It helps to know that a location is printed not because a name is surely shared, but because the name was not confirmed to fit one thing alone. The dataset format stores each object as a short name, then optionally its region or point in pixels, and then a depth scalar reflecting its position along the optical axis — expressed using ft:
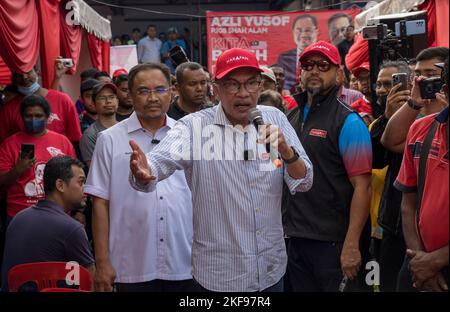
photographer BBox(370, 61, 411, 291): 13.29
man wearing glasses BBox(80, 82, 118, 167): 18.43
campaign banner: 37.17
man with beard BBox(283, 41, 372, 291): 12.76
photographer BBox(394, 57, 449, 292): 8.43
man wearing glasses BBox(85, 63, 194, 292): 12.28
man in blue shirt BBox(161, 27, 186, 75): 46.76
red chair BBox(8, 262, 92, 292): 11.51
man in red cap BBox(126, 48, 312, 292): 10.43
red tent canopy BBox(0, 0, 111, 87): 18.58
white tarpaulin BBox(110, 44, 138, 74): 39.29
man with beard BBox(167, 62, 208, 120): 16.83
